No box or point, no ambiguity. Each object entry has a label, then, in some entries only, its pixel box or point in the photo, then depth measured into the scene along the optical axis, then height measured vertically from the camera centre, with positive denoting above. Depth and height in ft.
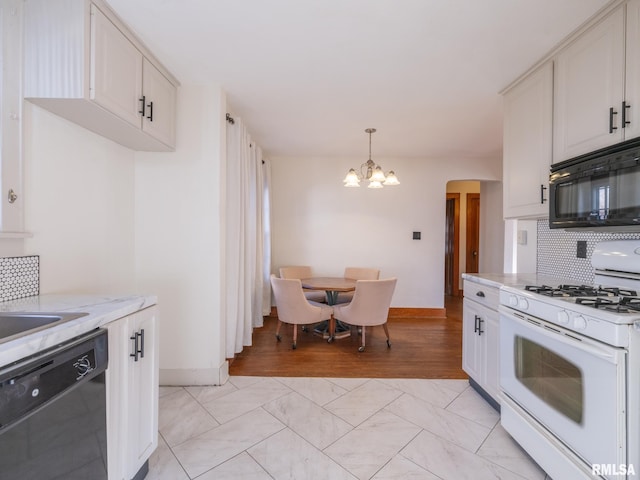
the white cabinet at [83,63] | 4.84 +2.98
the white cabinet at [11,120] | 4.51 +1.80
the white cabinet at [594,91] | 4.84 +2.71
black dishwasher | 2.56 -1.77
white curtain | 9.08 -0.02
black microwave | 4.41 +0.86
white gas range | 3.55 -1.89
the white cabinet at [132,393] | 3.89 -2.25
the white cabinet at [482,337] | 6.50 -2.33
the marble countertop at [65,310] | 2.71 -0.99
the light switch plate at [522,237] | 8.46 +0.07
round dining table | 11.10 -1.82
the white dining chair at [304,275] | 12.90 -1.75
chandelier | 10.05 +2.13
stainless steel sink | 3.72 -1.07
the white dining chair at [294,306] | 10.13 -2.42
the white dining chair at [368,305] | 9.96 -2.29
